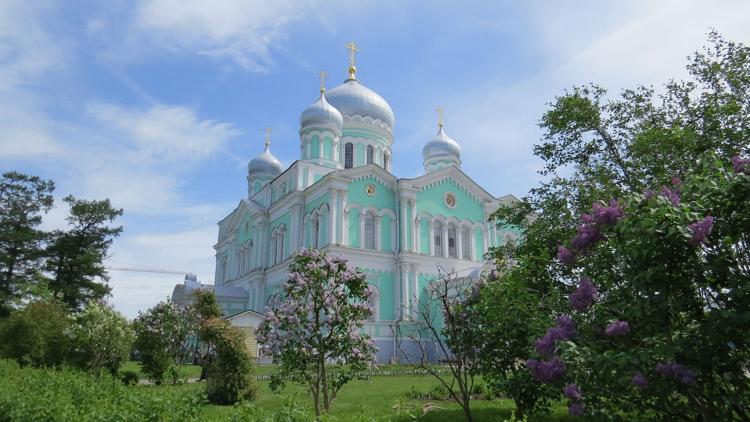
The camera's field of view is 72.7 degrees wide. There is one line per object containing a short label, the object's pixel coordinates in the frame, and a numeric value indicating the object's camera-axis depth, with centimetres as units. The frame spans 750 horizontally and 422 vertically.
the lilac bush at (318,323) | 792
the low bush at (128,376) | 1529
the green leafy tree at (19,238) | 2934
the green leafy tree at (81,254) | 3216
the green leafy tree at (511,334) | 663
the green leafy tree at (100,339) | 1523
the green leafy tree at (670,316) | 376
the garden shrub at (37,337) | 1667
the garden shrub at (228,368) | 1138
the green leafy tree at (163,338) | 1609
